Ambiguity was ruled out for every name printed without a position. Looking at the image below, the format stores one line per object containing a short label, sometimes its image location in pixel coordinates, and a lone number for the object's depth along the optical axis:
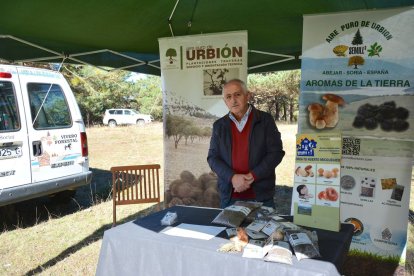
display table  1.58
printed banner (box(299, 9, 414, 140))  3.13
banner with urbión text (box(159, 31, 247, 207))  3.90
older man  2.72
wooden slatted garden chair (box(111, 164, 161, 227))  4.05
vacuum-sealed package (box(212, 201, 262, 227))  2.06
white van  4.37
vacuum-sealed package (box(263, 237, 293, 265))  1.57
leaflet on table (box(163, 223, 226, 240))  1.92
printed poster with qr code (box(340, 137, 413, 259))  3.20
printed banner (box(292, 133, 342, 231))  1.94
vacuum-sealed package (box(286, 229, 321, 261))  1.63
